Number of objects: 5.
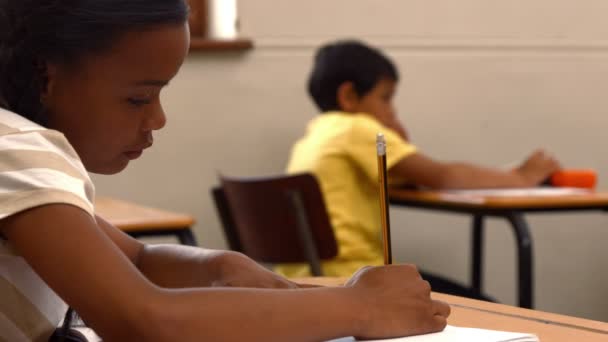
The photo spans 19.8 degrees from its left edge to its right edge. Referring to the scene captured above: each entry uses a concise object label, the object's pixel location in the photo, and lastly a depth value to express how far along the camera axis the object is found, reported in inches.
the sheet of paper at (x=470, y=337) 65.7
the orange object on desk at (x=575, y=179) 219.9
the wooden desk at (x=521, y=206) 188.8
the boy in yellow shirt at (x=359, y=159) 204.3
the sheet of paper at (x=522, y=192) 201.9
